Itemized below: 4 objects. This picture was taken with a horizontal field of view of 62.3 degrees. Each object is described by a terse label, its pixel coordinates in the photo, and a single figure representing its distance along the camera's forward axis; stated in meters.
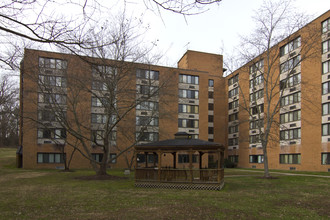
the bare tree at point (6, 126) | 18.04
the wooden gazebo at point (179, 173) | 17.88
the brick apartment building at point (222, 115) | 34.38
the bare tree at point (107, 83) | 21.80
